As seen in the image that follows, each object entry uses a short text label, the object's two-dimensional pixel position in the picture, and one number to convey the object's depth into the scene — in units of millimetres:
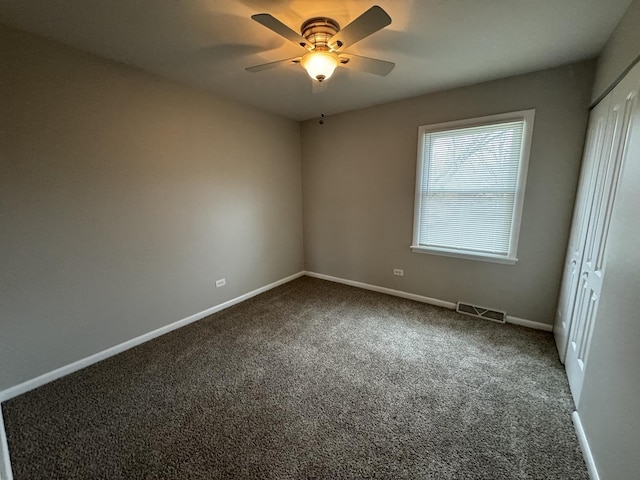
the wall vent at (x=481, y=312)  2902
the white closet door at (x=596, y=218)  1556
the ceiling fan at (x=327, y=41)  1436
